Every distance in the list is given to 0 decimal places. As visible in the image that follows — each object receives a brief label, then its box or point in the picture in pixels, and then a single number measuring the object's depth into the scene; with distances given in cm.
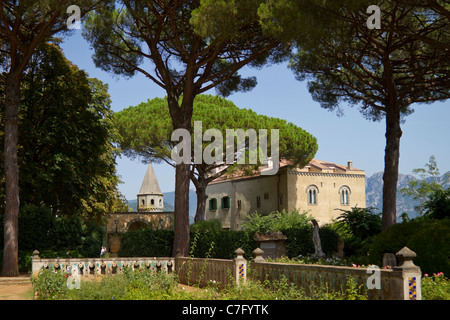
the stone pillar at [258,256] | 1120
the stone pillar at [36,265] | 1355
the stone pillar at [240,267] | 1152
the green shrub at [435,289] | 844
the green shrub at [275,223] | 2205
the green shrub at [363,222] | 2181
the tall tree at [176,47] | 1727
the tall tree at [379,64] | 1466
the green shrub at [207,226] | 1986
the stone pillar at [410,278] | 694
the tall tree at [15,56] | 1625
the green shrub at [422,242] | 1103
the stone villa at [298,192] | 3828
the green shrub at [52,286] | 950
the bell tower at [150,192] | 7462
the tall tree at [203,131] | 3128
